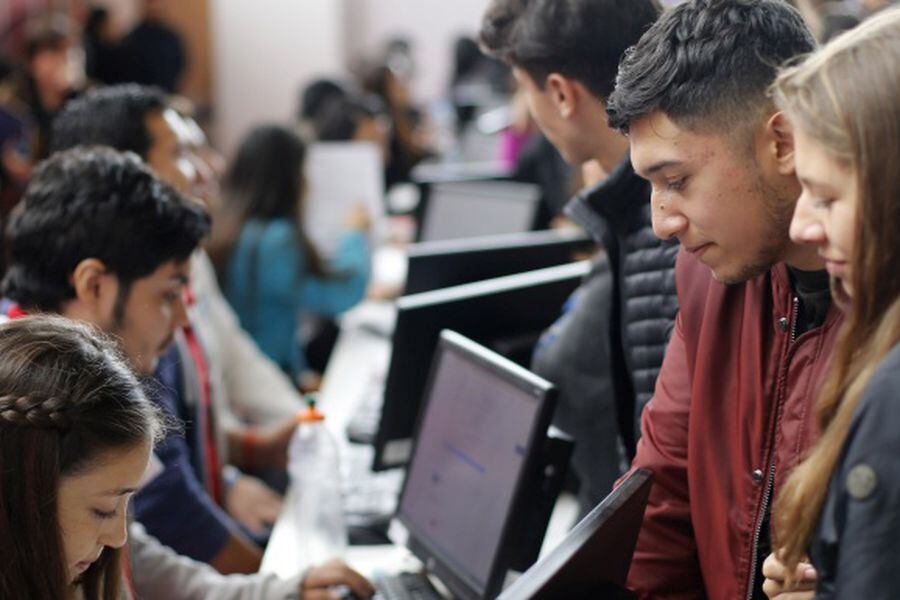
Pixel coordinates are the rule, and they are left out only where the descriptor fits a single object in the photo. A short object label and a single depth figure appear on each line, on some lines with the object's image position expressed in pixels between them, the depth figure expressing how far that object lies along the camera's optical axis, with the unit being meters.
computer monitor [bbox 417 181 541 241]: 3.76
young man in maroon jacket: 1.31
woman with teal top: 3.58
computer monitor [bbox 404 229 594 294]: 2.84
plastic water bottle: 2.25
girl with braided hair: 1.26
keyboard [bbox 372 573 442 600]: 1.95
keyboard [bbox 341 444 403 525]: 2.41
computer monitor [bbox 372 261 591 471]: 2.32
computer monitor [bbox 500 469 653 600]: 1.15
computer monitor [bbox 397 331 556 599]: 1.73
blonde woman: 0.90
